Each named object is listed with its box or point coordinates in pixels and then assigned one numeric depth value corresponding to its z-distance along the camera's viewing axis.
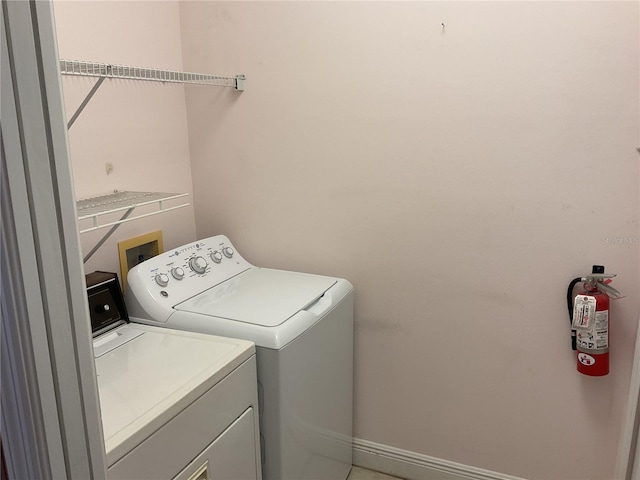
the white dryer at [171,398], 1.13
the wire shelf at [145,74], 1.45
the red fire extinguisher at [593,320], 1.65
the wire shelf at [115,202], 1.46
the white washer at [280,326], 1.57
